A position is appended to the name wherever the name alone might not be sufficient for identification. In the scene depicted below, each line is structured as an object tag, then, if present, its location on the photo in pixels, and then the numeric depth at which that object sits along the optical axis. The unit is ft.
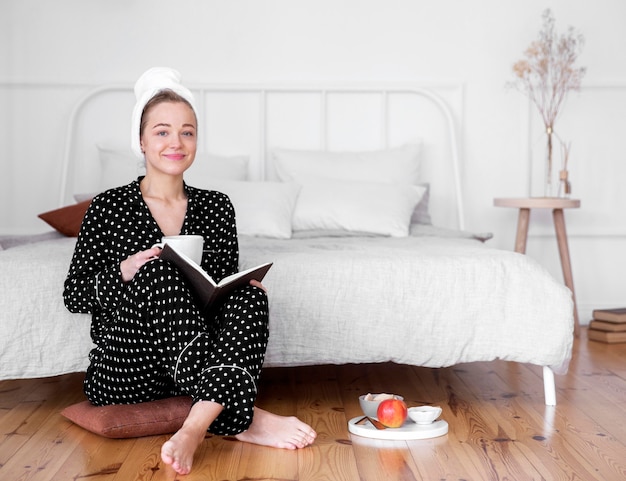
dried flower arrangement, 13.10
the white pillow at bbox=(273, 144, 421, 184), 12.46
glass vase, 13.03
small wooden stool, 12.55
